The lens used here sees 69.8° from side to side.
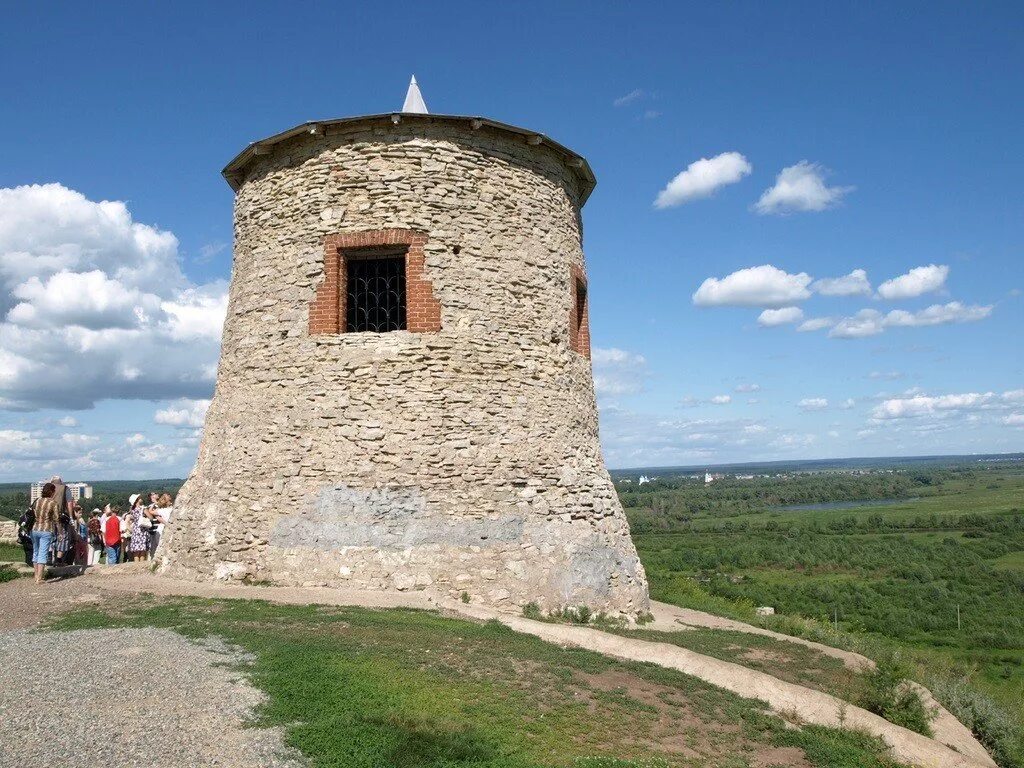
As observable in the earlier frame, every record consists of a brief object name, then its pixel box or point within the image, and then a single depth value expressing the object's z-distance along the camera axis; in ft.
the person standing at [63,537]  35.65
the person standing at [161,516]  43.91
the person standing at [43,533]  33.83
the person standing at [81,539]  42.58
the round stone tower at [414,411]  33.14
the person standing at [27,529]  38.37
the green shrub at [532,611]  32.35
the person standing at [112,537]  45.29
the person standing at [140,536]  44.55
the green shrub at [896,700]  23.13
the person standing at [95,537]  46.01
